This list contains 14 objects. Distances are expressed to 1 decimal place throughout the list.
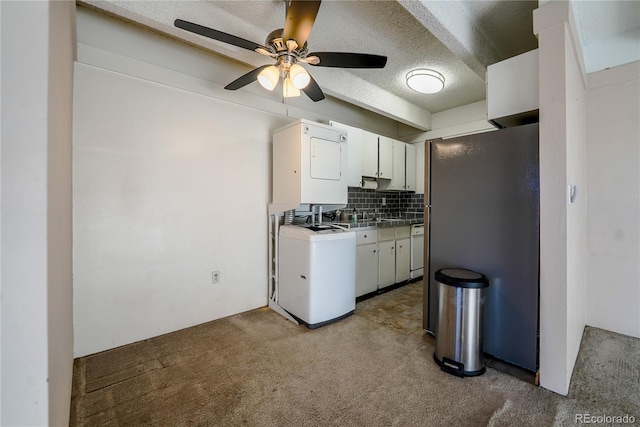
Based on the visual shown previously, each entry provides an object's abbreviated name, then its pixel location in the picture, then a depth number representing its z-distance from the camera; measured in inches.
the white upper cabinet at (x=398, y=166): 172.2
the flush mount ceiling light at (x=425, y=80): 121.4
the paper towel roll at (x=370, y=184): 160.6
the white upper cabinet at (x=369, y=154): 153.3
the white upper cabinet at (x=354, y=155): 145.0
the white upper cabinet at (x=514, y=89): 79.1
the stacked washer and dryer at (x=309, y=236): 103.7
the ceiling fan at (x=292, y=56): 63.3
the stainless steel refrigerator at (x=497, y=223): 74.3
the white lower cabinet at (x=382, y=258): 133.6
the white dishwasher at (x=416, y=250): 163.8
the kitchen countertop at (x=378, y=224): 130.0
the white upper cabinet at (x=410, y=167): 180.9
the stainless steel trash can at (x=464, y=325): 75.3
